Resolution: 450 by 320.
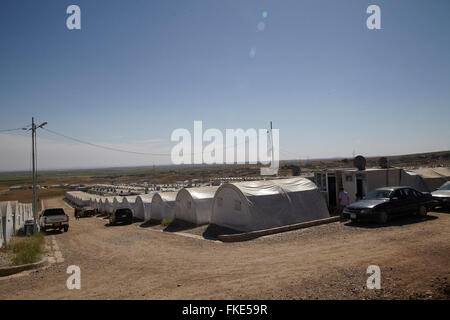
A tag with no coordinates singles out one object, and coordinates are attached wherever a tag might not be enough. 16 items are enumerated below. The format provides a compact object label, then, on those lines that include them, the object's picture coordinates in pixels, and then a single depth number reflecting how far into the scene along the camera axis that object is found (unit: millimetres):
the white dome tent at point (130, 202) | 29084
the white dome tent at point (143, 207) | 26328
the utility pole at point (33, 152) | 22219
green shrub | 10367
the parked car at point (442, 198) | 16109
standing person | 17016
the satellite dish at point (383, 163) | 20291
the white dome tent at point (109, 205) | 35428
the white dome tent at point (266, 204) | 15656
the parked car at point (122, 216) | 25312
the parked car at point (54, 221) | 22141
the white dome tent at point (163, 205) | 23983
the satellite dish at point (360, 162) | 18734
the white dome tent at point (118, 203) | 31508
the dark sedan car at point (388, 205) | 13914
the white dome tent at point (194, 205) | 19781
